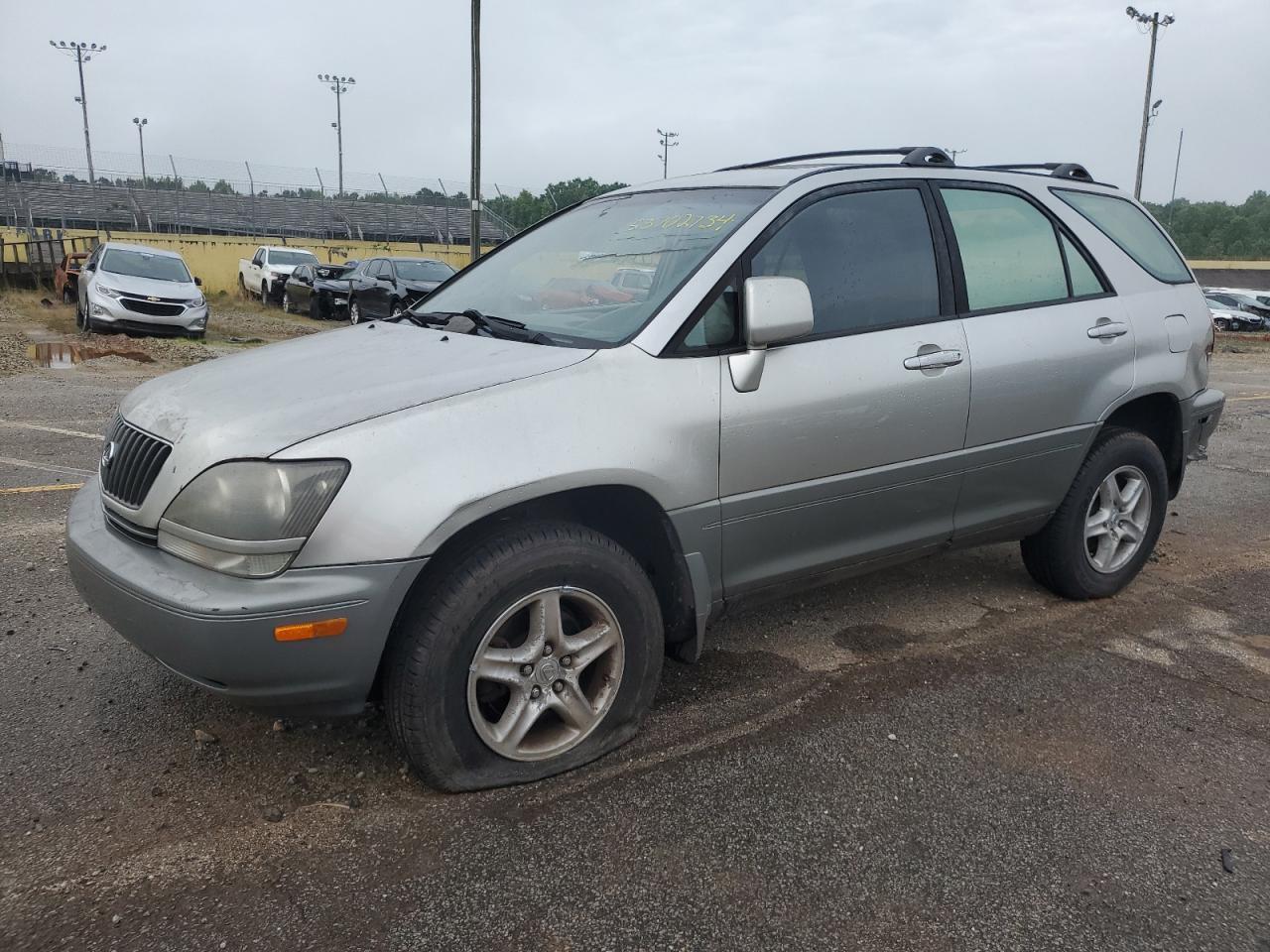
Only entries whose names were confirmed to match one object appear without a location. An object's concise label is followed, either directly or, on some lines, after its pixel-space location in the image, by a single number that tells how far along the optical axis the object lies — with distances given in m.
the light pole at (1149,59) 38.72
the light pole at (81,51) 67.81
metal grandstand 39.22
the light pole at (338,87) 69.19
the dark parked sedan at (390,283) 18.81
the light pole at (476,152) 19.62
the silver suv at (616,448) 2.47
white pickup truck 25.53
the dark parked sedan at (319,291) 21.75
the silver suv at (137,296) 14.86
